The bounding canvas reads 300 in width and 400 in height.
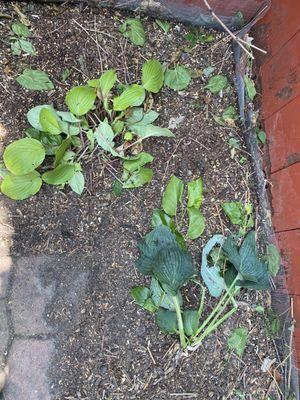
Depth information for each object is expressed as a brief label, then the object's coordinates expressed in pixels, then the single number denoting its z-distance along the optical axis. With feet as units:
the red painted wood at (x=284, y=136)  5.27
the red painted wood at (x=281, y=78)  5.27
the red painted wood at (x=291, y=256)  5.39
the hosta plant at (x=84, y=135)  4.77
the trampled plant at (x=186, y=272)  4.91
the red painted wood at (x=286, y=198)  5.33
